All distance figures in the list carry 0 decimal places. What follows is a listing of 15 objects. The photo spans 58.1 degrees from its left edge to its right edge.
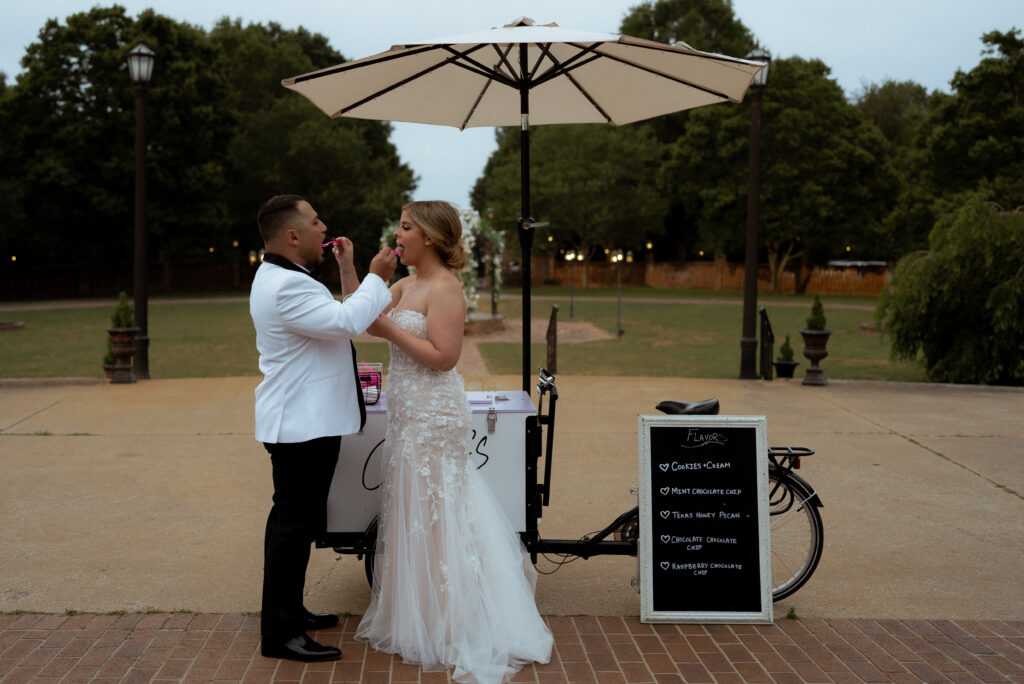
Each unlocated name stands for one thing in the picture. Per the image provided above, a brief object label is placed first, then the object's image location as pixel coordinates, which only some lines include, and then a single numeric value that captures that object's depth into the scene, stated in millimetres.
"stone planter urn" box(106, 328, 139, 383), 12336
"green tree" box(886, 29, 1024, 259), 39094
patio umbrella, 4848
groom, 3773
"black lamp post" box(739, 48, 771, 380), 13266
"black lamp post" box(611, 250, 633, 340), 23609
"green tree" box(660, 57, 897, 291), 48281
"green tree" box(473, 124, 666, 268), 51094
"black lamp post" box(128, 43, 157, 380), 12969
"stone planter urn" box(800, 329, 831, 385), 12469
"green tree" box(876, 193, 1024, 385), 13227
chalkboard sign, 4398
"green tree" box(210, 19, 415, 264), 48969
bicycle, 4414
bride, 3955
